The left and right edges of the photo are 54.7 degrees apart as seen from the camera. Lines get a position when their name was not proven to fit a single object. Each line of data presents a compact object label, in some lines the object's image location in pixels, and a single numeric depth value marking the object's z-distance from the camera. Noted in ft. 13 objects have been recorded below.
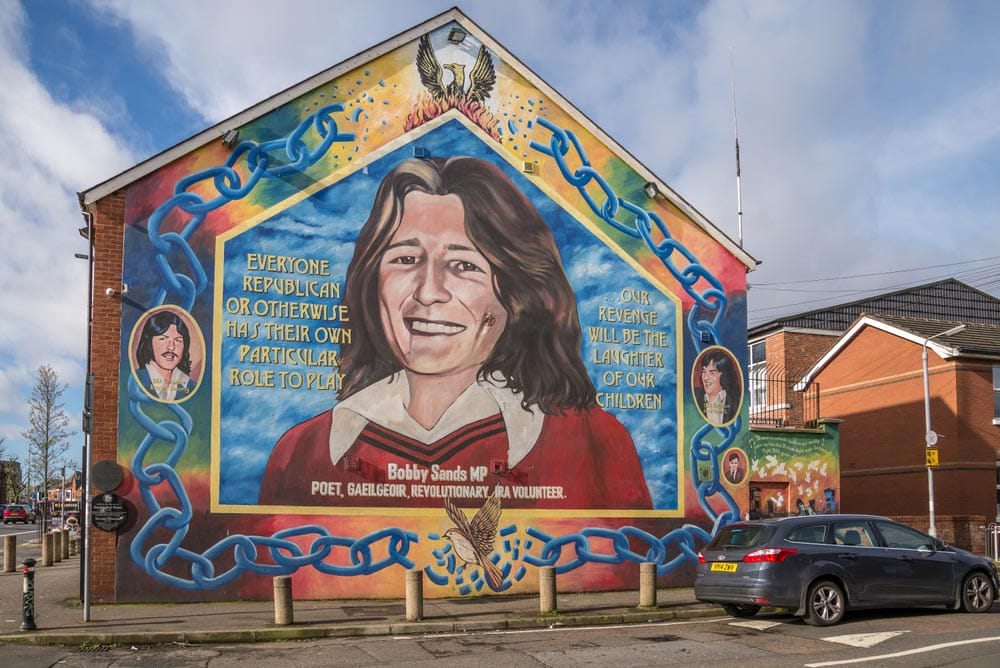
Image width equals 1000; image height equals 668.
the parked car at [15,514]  225.35
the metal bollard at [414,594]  45.55
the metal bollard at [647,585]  50.88
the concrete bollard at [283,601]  43.62
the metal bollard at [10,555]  74.54
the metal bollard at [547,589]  48.49
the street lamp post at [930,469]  80.07
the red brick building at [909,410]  94.02
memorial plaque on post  48.96
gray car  43.38
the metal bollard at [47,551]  80.12
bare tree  114.73
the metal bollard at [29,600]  41.14
